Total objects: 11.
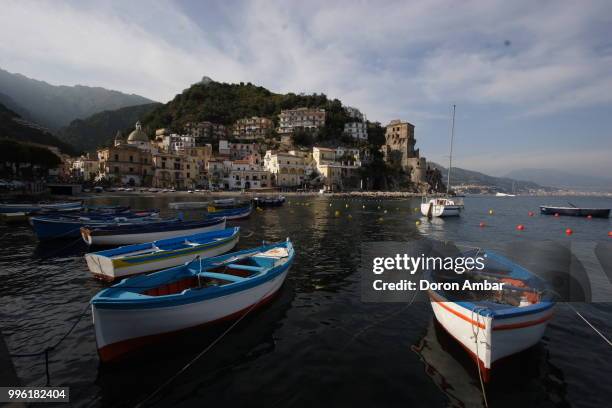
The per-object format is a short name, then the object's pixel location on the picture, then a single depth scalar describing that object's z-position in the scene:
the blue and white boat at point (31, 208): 31.62
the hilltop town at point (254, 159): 85.44
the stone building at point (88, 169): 86.44
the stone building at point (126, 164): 80.75
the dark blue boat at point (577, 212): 49.67
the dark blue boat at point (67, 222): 20.94
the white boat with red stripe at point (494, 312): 6.48
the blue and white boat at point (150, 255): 12.95
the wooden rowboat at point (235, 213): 35.12
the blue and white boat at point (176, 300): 6.94
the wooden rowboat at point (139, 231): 18.70
